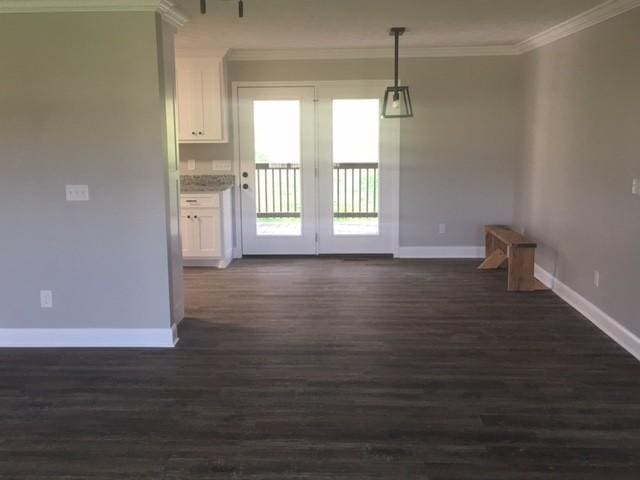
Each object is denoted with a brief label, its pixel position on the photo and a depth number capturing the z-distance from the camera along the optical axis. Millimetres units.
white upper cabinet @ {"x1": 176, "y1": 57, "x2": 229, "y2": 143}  6672
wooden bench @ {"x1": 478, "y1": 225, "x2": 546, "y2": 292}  5711
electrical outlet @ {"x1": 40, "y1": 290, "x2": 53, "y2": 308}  4309
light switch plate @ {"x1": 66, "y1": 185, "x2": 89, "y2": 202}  4172
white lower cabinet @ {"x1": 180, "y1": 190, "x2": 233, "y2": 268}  6695
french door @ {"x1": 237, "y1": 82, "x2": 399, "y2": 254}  7094
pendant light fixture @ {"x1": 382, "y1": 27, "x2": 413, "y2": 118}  6180
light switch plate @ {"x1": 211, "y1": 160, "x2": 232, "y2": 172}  7234
